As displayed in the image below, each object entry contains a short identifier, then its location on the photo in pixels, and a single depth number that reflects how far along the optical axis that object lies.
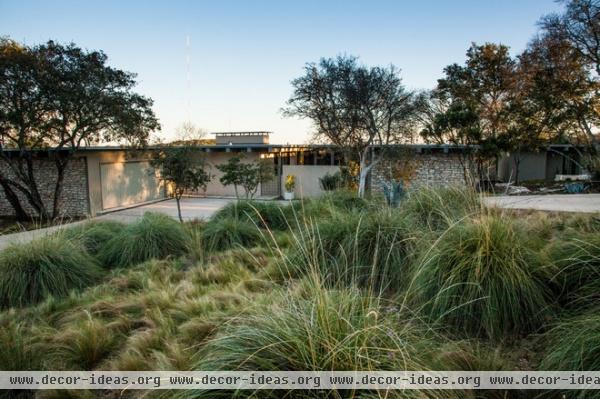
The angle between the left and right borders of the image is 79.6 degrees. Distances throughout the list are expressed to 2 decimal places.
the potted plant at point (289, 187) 18.14
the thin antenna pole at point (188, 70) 12.00
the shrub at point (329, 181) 16.30
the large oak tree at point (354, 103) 13.59
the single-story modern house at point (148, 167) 15.63
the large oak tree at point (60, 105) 11.71
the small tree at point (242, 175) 14.18
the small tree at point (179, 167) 10.77
